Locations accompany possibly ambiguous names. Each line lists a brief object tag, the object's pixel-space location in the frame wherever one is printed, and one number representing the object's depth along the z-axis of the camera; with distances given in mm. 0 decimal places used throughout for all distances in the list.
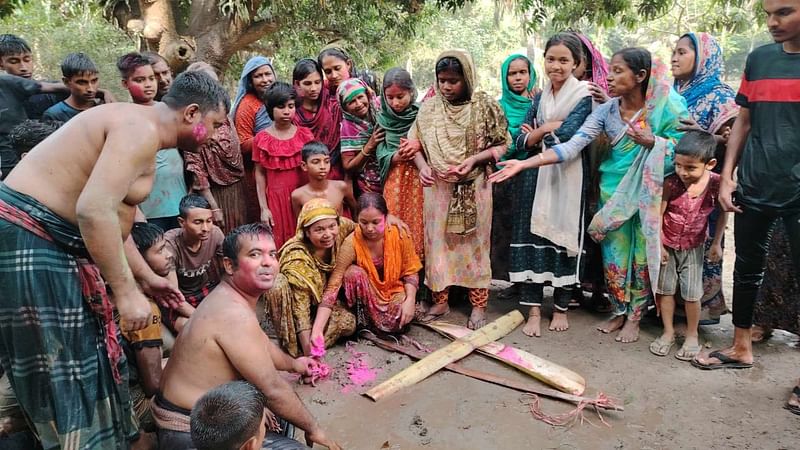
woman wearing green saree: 3525
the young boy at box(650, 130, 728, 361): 3498
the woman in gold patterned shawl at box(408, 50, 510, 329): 3904
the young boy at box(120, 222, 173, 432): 2664
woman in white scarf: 3770
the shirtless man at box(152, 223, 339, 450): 2209
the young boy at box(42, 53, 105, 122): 3895
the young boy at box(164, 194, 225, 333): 3520
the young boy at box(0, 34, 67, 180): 4316
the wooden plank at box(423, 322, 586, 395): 3256
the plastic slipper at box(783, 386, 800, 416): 2992
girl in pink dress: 4258
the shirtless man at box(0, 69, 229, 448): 1967
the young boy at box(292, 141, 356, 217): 4039
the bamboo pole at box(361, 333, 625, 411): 3060
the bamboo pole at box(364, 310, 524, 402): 3307
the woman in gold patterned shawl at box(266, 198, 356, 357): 3656
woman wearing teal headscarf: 4277
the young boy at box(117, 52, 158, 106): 3797
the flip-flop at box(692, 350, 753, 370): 3443
